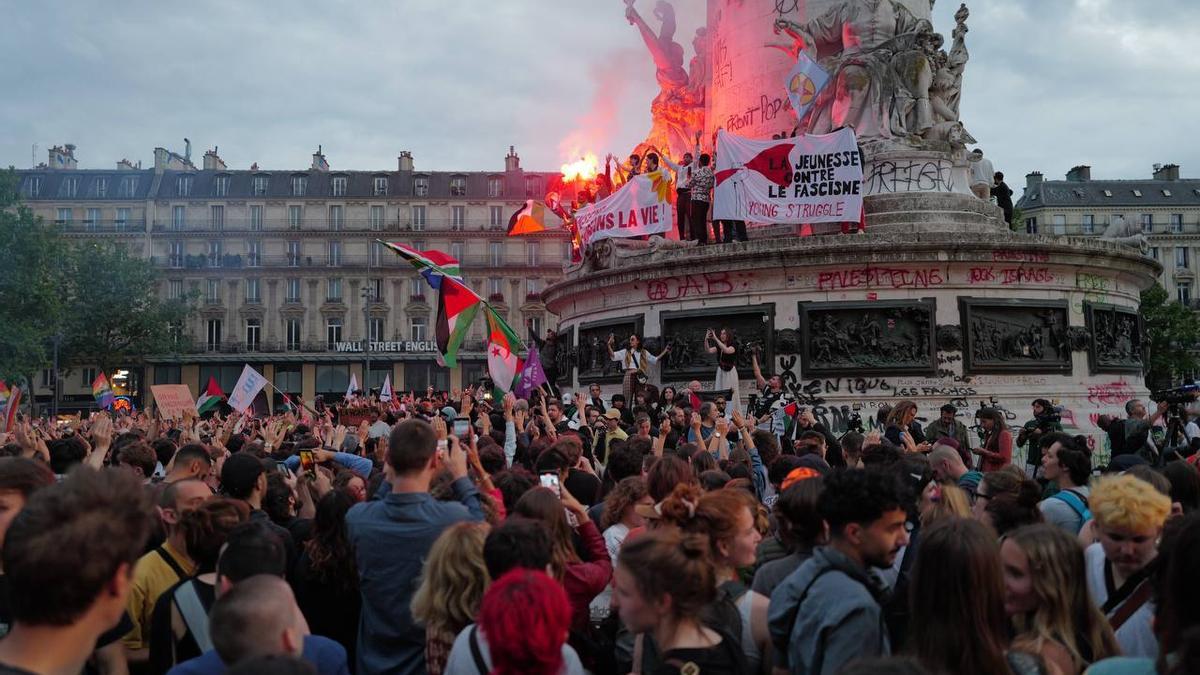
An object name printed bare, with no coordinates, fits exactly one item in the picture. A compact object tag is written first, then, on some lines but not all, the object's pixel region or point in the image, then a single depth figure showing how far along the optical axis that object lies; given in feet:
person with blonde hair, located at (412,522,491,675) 14.64
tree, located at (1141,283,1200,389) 217.15
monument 65.36
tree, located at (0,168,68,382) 156.97
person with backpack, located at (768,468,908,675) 12.76
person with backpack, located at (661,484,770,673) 14.83
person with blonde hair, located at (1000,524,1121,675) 12.85
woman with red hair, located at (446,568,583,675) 11.32
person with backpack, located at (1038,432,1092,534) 21.56
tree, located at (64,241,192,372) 209.36
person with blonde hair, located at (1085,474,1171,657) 15.06
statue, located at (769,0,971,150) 75.41
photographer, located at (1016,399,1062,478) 43.50
